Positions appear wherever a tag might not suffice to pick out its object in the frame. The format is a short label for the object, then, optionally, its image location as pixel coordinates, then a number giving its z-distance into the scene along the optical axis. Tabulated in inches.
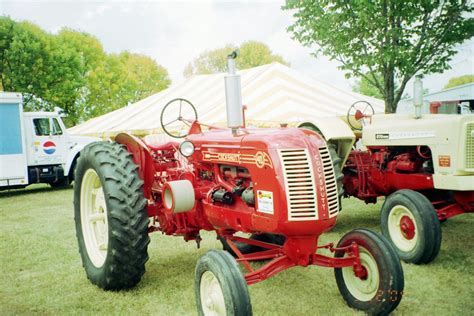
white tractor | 170.6
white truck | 426.0
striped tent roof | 443.8
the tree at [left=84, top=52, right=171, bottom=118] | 1100.7
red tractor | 105.2
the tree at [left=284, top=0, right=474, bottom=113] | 314.5
